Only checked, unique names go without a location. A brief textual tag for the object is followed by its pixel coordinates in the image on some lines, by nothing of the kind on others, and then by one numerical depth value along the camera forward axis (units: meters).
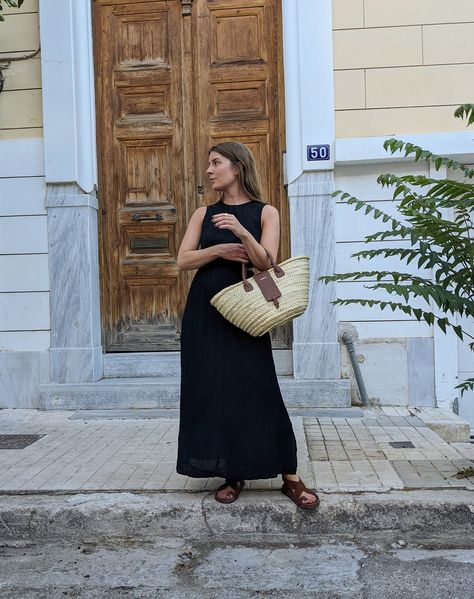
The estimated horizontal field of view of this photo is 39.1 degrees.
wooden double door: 6.32
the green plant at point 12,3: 5.09
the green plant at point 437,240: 3.38
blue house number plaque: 5.88
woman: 3.41
